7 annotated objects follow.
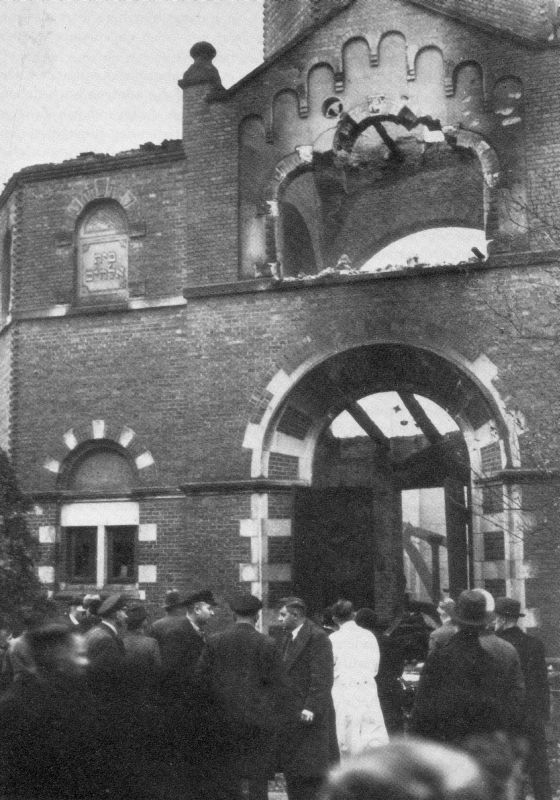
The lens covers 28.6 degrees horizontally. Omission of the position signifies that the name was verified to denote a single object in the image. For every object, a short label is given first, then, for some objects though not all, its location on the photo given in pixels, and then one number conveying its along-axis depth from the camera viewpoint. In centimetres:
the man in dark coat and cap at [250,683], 726
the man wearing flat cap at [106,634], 802
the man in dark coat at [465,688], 620
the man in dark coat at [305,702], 836
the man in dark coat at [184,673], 570
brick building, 1517
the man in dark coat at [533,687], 899
